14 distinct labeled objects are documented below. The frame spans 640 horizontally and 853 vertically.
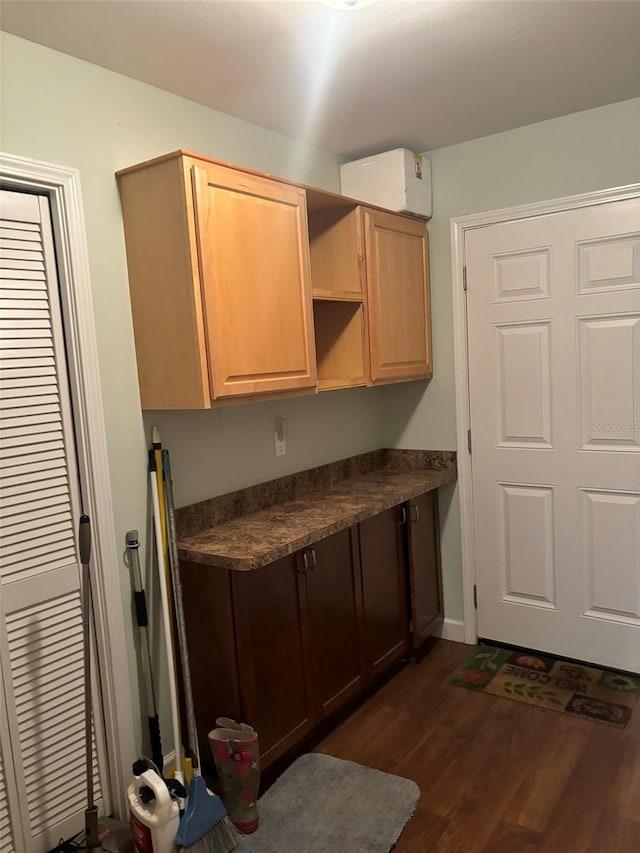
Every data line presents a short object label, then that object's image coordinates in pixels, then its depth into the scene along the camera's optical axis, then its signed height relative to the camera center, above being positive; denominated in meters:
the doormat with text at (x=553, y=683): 2.69 -1.49
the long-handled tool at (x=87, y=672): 1.80 -0.84
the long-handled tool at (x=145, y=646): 2.17 -0.94
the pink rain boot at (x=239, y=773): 2.05 -1.30
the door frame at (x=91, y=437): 1.96 -0.19
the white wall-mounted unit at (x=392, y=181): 2.97 +0.85
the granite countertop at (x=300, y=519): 2.14 -0.60
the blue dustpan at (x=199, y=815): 1.89 -1.33
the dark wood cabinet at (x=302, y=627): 2.16 -0.99
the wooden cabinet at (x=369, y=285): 2.80 +0.35
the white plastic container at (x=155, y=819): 1.84 -1.28
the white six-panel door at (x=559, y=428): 2.79 -0.36
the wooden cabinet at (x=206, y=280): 2.00 +0.30
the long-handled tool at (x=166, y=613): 2.11 -0.79
